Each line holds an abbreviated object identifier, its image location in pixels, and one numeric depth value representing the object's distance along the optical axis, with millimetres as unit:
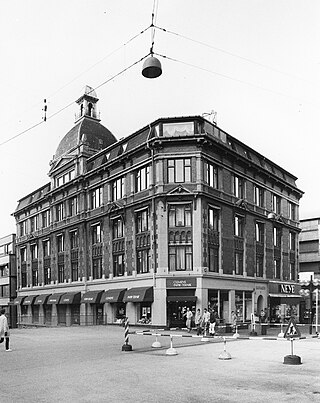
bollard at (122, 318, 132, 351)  19266
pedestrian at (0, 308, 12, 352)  19406
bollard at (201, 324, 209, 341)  24758
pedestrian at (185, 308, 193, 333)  31062
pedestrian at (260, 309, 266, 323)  37138
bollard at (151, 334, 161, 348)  20828
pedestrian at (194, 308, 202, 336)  31117
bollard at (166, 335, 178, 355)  17875
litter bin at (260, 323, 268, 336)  30136
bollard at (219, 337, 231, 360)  16531
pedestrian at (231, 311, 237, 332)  33125
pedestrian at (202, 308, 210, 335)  27938
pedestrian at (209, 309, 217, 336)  27484
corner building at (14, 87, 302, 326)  34719
